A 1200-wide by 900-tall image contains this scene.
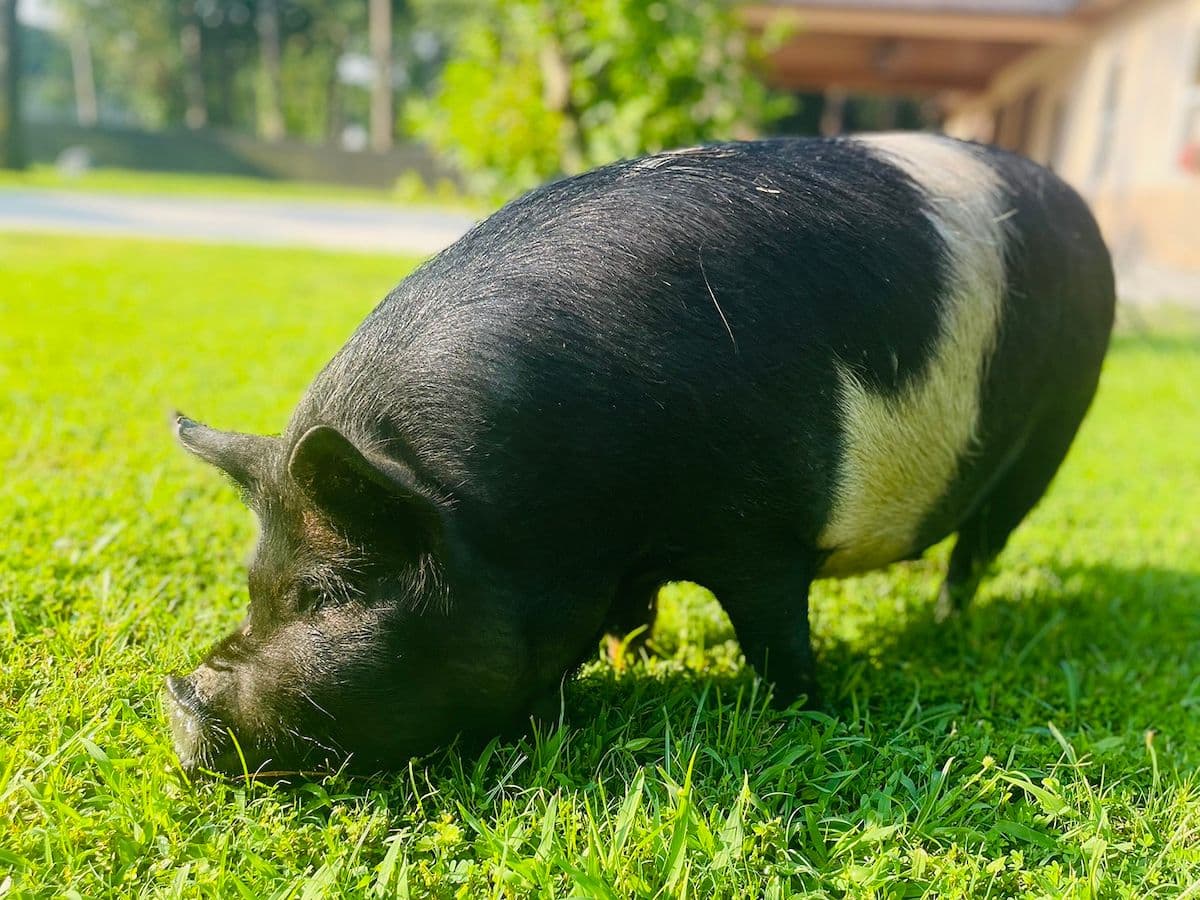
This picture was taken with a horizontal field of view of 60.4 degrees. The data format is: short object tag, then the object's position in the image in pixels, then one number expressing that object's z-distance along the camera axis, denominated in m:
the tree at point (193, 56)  47.38
